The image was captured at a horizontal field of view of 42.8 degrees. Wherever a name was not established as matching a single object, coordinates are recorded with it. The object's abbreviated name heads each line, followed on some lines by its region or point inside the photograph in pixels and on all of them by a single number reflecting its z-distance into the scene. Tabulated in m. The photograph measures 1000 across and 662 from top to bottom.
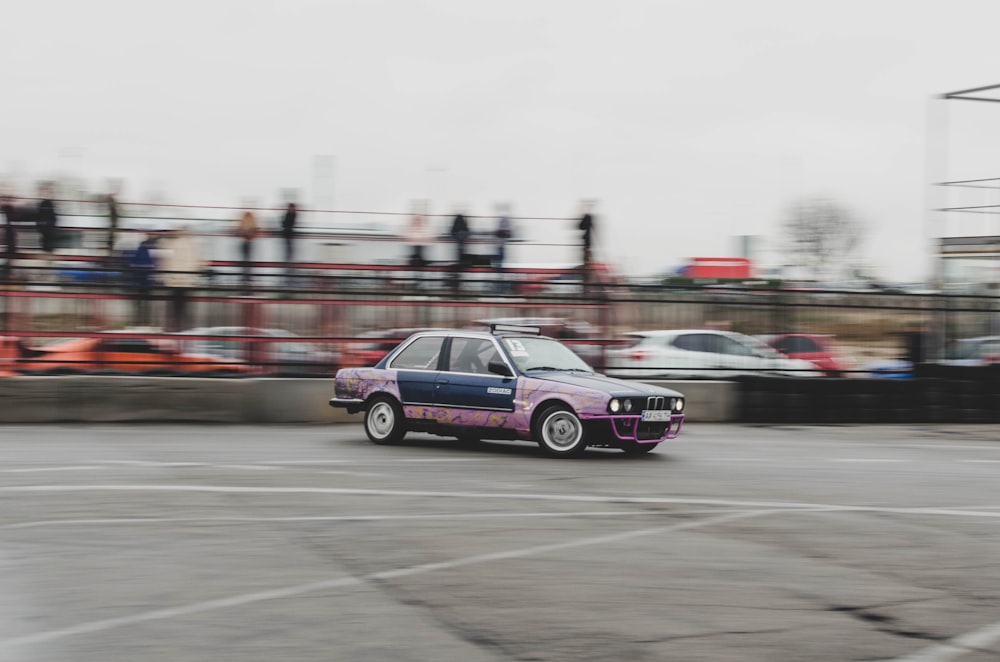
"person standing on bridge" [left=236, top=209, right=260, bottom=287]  20.31
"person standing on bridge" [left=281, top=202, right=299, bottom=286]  20.61
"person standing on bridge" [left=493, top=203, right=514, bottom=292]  20.83
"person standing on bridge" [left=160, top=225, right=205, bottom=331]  17.53
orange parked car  17.45
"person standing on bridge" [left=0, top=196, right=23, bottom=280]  18.98
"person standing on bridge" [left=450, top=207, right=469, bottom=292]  20.58
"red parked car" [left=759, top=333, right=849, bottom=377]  19.89
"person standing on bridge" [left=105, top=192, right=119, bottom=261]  19.20
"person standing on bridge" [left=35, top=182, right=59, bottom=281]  19.08
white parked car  19.47
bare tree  76.38
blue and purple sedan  12.87
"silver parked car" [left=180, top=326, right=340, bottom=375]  17.86
